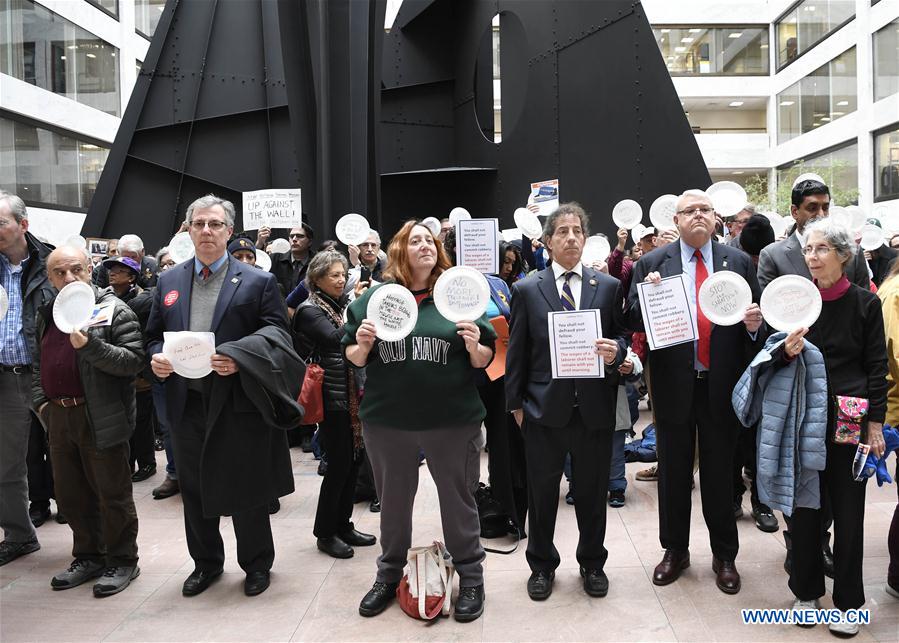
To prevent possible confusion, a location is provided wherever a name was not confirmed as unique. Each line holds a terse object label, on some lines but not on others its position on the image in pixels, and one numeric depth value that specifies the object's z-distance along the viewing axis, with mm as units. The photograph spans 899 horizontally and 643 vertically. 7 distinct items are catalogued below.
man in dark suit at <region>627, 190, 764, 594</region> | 3691
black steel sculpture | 7414
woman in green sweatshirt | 3469
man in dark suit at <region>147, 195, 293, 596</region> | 3746
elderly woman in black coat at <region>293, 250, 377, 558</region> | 4355
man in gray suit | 3771
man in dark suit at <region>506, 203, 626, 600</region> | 3633
